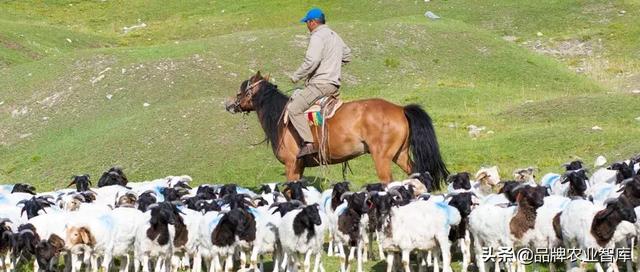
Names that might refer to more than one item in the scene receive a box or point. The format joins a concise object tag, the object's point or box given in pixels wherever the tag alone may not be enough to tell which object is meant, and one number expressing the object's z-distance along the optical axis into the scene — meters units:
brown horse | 22.70
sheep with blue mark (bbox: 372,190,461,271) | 16.89
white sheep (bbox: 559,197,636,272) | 15.45
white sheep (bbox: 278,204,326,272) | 17.25
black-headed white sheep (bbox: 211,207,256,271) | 17.34
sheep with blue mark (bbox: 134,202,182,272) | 17.70
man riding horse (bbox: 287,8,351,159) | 22.88
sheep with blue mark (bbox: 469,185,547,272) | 16.73
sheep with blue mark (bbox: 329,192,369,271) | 17.73
